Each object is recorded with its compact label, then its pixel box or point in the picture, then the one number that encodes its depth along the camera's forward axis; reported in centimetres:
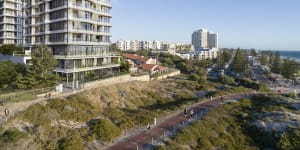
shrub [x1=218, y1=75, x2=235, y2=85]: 7522
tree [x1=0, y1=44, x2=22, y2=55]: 5685
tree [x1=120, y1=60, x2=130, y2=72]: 6029
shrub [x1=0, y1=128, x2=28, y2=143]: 2348
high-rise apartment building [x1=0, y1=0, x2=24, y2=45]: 7588
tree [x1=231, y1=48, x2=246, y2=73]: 10762
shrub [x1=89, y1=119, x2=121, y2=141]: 2644
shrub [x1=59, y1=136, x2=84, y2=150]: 2328
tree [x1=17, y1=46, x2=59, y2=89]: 3756
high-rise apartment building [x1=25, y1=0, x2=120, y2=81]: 4894
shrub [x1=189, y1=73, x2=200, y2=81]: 7450
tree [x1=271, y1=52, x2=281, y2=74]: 11648
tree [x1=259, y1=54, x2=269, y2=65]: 15746
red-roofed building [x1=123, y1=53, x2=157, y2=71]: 10348
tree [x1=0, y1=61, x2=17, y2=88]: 4008
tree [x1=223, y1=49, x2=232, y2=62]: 14298
